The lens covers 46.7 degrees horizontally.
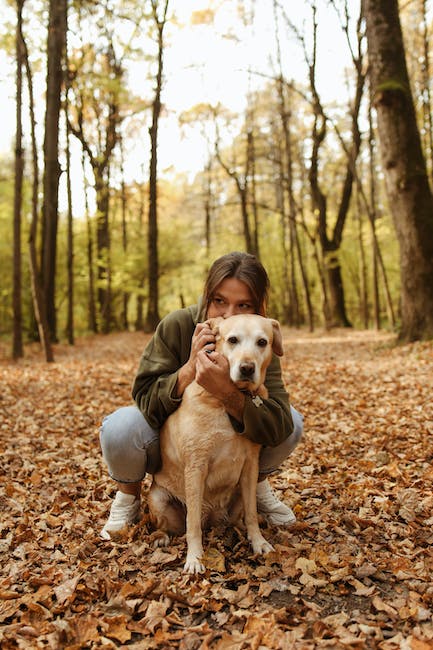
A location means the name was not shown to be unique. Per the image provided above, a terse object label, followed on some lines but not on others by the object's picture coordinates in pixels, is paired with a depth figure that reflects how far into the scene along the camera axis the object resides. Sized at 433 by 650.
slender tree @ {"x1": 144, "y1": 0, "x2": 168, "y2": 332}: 16.72
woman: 2.82
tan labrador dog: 2.74
